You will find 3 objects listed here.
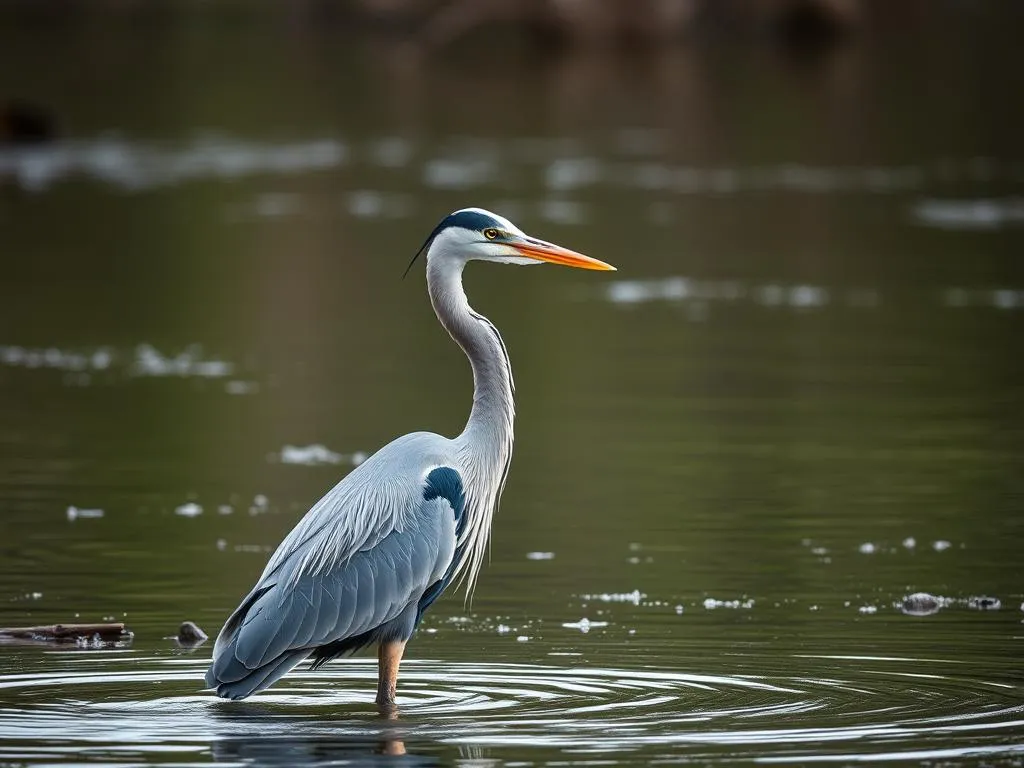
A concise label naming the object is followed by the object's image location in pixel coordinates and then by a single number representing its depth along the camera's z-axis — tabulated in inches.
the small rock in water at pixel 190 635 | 756.0
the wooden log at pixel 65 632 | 740.6
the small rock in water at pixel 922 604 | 790.5
